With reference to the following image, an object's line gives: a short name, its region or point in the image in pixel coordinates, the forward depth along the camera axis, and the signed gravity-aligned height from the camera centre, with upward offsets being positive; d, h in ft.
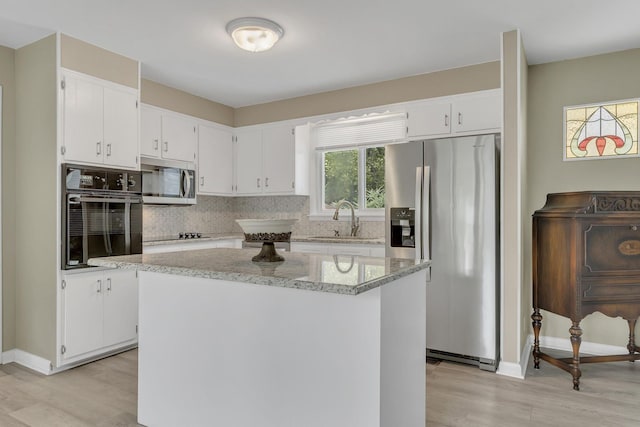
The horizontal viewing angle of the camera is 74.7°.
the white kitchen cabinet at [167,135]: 13.64 +2.78
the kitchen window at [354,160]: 14.87 +2.10
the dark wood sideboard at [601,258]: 9.46 -0.98
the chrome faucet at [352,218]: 14.99 -0.10
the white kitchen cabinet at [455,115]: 12.08 +3.00
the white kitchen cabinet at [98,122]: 10.52 +2.52
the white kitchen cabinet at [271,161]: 15.99 +2.14
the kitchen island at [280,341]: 5.49 -1.90
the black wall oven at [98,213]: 10.39 +0.05
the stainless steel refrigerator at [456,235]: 10.62 -0.53
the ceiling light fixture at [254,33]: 9.53 +4.26
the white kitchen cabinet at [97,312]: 10.48 -2.57
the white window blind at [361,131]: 14.53 +3.09
